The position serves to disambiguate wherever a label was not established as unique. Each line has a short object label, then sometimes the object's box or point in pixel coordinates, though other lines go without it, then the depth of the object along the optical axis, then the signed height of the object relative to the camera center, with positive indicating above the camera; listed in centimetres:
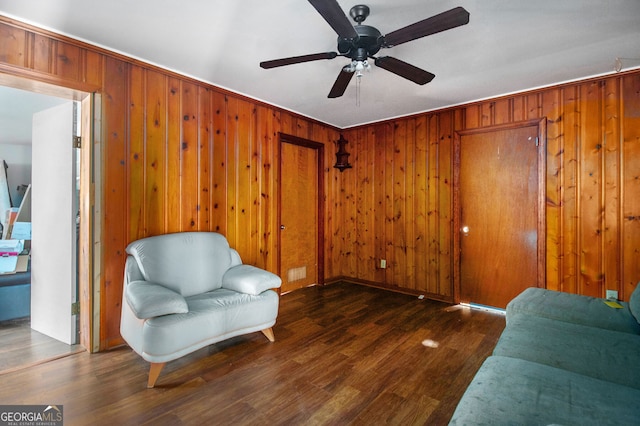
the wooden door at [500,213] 325 +0
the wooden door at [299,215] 411 -3
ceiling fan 152 +101
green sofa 104 -69
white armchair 196 -64
